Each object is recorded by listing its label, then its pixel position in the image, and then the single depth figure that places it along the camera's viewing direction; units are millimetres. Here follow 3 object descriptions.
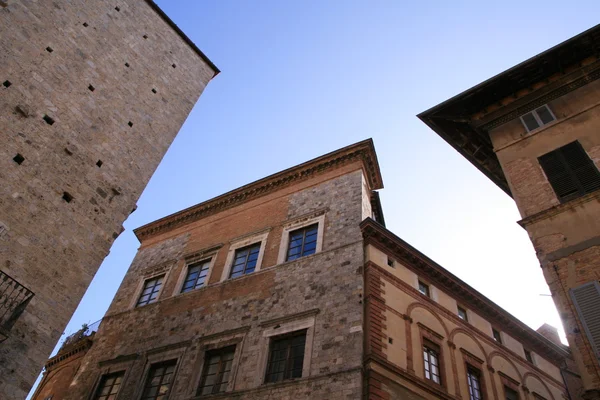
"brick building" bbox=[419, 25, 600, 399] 7871
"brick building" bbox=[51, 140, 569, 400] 12305
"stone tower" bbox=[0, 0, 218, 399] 9031
